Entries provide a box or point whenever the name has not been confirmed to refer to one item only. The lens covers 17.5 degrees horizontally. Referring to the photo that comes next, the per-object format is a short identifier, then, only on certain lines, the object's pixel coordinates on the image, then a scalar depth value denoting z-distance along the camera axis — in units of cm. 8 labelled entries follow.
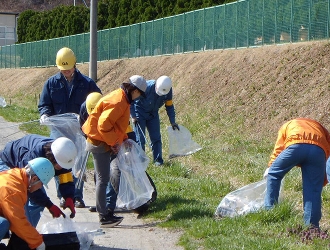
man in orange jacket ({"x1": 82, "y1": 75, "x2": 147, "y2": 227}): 1194
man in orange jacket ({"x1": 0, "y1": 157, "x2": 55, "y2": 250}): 900
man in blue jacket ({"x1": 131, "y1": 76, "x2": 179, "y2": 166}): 1823
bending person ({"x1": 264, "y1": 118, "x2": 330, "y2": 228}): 1106
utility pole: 2815
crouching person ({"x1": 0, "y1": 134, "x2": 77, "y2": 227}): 1010
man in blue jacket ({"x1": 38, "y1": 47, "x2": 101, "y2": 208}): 1426
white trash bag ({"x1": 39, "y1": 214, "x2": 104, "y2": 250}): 1065
